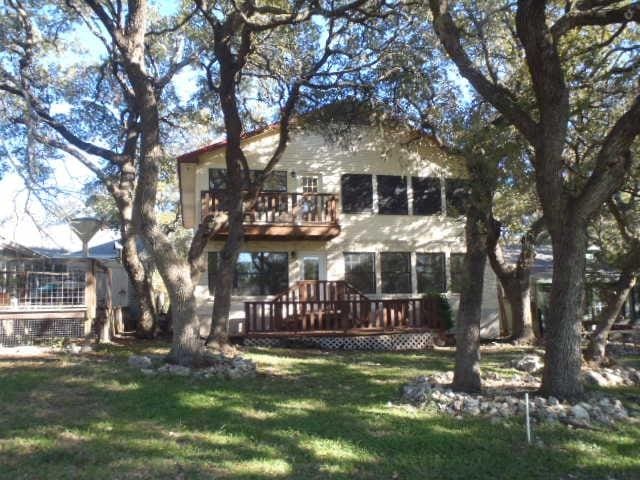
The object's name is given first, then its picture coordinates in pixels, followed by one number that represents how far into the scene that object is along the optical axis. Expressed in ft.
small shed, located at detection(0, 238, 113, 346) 44.57
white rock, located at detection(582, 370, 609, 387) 32.45
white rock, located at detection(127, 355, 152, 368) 34.92
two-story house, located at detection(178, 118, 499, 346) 55.57
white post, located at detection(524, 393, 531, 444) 20.89
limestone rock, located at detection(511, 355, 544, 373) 37.04
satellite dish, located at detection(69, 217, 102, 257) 37.45
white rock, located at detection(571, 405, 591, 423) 23.31
